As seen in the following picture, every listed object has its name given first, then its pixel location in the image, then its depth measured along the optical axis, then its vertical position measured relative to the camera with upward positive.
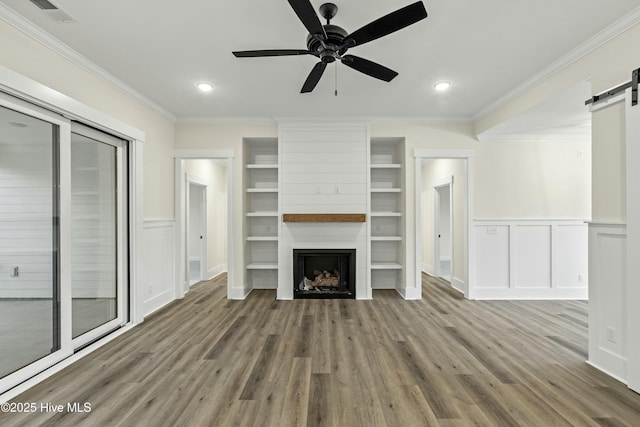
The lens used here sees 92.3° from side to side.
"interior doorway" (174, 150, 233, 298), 4.64 +0.00
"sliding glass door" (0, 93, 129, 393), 2.21 -0.22
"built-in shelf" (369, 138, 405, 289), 5.18 +0.03
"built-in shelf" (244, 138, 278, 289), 5.14 -0.05
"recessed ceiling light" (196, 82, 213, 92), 3.42 +1.43
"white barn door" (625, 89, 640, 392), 2.18 -0.20
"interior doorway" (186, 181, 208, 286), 5.84 -0.47
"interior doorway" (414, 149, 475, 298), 4.61 +0.03
